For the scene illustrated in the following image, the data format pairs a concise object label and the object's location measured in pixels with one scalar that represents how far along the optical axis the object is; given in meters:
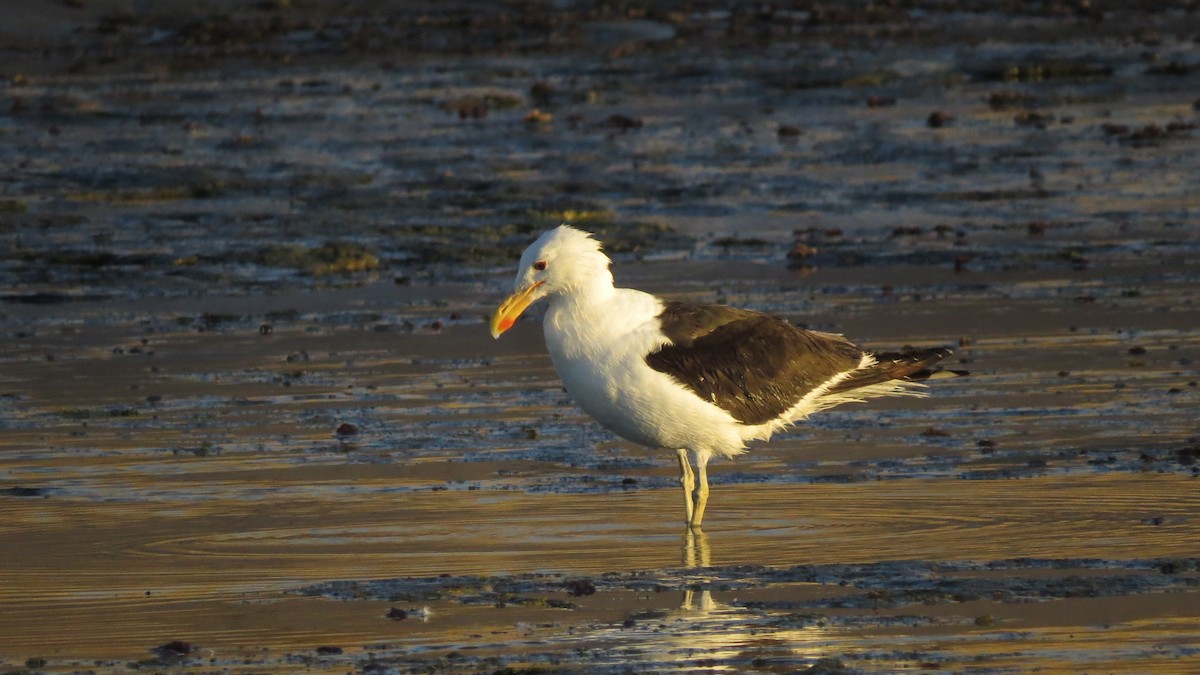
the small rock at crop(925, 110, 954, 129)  47.59
